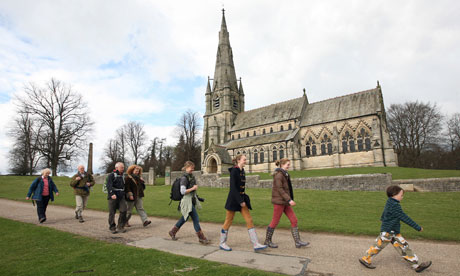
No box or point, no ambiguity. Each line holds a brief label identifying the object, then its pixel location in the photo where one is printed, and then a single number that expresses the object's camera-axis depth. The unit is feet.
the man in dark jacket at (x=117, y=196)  23.86
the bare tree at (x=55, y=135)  111.08
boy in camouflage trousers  14.01
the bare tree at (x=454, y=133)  124.06
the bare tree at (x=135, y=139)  175.91
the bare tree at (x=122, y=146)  178.23
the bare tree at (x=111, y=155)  178.02
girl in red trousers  18.44
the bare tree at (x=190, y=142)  174.70
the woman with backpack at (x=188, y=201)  19.59
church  102.78
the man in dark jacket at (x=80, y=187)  30.37
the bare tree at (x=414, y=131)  119.75
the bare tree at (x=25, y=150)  119.14
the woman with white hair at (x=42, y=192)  28.89
